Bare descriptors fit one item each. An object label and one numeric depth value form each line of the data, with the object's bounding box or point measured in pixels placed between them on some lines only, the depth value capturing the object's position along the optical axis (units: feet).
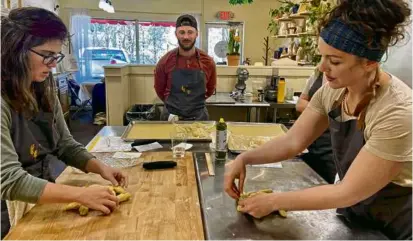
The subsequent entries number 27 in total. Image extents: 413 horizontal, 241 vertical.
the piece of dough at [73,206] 3.53
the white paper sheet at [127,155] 5.40
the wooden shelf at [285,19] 19.15
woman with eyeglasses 3.39
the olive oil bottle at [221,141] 5.43
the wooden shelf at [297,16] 17.04
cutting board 3.13
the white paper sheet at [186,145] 5.89
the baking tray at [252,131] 6.14
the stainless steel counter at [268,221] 3.18
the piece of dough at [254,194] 3.50
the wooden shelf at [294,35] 16.20
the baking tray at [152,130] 6.39
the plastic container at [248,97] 11.34
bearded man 9.09
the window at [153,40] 24.68
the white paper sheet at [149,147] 5.79
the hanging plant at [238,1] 15.89
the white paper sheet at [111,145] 5.82
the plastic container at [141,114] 11.50
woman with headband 2.88
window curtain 22.93
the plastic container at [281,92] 11.52
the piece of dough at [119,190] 3.89
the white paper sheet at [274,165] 5.13
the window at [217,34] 24.66
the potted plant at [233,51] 12.23
